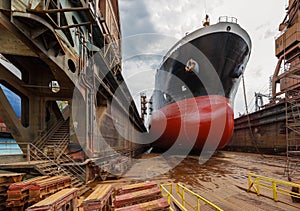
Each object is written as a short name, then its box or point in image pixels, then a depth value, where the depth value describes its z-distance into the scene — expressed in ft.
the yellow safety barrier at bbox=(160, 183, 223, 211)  10.65
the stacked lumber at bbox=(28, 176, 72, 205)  13.29
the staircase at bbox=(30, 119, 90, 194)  19.21
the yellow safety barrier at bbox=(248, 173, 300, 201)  15.25
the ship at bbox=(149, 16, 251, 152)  39.96
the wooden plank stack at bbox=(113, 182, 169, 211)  9.49
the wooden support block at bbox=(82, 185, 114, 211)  11.88
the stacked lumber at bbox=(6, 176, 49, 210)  12.69
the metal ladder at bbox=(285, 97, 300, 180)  38.37
